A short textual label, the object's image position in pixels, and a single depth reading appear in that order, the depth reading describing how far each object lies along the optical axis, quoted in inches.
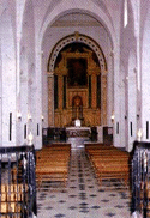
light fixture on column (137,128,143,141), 602.2
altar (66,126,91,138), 1203.9
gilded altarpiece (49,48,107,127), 1268.5
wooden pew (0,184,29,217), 263.9
